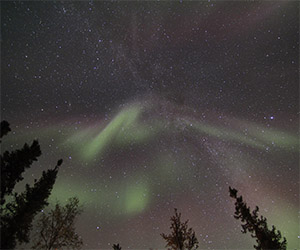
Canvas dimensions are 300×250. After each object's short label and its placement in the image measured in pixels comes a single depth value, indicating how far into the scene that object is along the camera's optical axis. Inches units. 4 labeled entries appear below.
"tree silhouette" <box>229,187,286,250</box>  590.9
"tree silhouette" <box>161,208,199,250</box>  636.1
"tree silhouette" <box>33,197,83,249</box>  646.8
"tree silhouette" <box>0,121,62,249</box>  506.9
